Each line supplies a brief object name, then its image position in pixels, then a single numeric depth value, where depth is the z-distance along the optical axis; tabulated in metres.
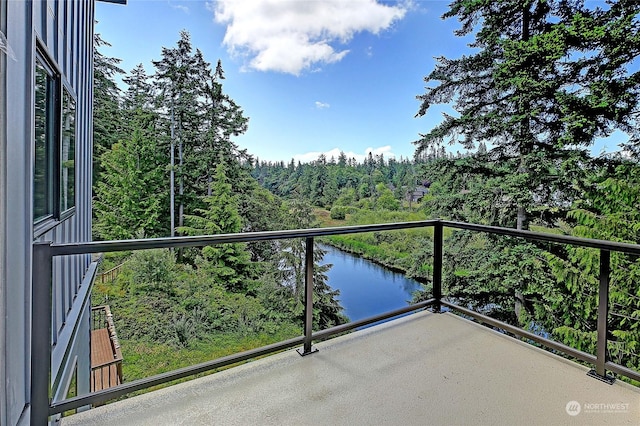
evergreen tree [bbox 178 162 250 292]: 12.83
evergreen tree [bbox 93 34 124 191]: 14.61
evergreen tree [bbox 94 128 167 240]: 15.41
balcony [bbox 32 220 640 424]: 1.67
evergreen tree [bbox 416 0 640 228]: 5.88
